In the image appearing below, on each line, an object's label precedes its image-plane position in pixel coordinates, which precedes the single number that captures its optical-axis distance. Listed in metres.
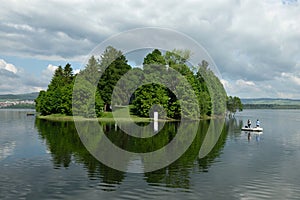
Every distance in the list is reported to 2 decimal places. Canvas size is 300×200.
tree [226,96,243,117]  177.57
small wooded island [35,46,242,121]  108.88
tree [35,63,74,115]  115.78
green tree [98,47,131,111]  125.31
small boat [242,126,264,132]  79.82
